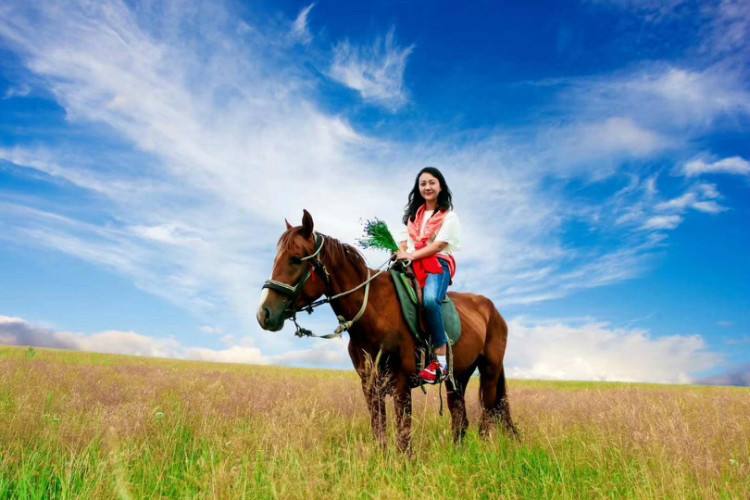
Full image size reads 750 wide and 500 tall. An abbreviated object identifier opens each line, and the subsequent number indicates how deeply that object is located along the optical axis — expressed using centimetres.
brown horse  482
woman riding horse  568
